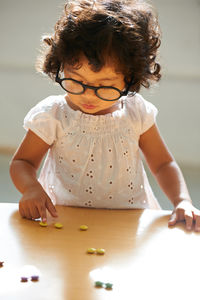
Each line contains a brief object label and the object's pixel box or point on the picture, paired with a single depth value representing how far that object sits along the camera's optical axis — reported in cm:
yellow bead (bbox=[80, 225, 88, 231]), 110
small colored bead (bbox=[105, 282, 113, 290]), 91
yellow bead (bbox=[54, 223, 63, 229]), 110
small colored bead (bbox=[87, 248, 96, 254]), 101
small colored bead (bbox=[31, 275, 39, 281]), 91
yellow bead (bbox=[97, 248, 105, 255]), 101
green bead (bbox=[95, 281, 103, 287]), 91
